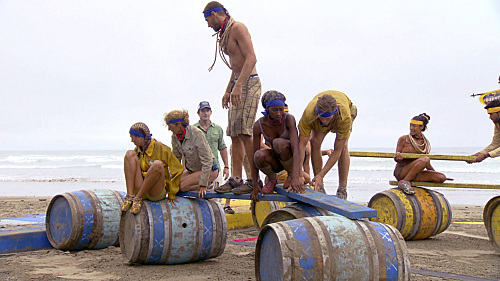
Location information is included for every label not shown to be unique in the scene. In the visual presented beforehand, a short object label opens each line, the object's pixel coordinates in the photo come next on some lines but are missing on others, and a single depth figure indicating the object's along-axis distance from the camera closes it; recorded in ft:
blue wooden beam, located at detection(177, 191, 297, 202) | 16.38
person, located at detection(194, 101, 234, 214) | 26.00
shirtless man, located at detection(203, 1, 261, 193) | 18.49
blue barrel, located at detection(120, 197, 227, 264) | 16.99
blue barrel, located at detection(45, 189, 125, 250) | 20.01
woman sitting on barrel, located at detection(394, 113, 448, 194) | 23.80
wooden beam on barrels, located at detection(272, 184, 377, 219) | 12.33
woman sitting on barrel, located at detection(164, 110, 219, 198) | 18.72
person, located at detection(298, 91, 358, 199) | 16.51
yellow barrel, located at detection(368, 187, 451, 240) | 22.99
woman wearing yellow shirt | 17.48
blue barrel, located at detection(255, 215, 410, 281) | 11.13
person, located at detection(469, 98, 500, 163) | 22.01
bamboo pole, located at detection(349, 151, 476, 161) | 22.62
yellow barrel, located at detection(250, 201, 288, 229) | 22.69
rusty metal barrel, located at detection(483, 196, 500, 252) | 21.20
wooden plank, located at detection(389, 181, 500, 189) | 21.16
